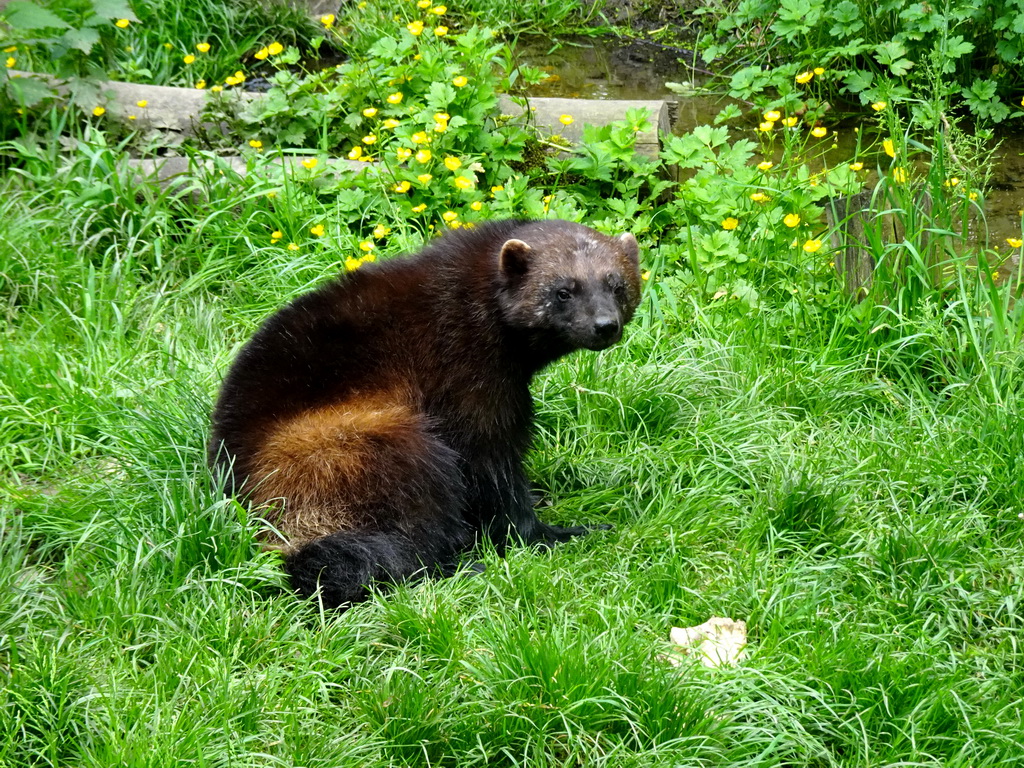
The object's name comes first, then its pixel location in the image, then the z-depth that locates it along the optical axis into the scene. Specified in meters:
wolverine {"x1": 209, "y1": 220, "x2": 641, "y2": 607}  7.33
